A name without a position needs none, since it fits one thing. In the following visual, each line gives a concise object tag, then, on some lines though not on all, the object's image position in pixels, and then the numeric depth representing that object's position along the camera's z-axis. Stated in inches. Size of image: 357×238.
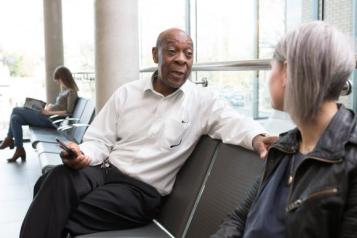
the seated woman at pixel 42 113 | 227.1
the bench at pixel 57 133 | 161.3
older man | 75.1
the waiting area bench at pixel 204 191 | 69.3
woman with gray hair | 36.6
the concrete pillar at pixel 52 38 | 302.5
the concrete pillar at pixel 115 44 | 140.0
